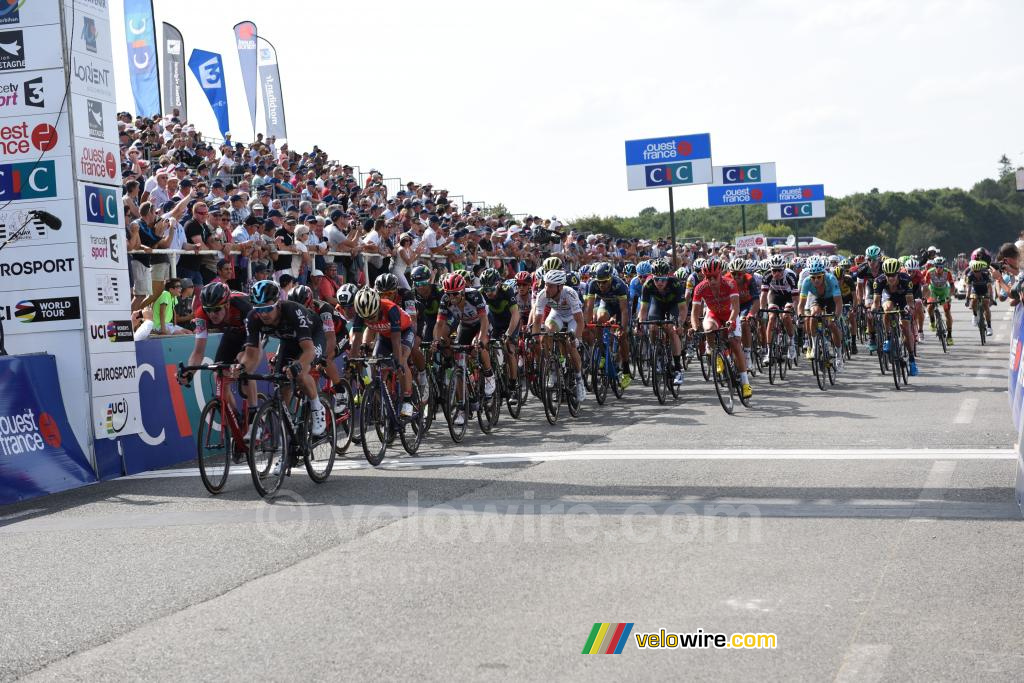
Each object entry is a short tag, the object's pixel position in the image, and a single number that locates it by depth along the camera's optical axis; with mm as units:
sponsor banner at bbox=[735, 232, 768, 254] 59844
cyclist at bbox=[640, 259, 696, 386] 16453
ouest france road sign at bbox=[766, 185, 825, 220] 80688
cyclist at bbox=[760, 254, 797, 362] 19559
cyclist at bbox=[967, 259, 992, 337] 24509
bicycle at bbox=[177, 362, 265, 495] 9516
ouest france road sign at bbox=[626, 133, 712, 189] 33312
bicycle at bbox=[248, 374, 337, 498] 9336
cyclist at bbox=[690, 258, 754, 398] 14969
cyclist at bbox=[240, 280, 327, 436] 9703
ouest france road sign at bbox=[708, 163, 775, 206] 66938
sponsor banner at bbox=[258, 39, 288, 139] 37219
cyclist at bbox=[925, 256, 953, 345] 26125
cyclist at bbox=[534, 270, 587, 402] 14969
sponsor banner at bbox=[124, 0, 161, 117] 30969
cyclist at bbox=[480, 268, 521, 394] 14695
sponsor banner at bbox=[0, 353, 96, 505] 10250
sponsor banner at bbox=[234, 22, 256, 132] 37000
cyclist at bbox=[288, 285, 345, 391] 11477
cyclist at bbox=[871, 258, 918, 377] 17484
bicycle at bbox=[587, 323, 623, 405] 16438
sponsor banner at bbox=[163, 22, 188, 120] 32875
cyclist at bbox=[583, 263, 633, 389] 16859
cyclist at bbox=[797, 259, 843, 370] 17656
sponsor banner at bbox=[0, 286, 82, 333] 11508
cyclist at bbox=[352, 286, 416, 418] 11688
